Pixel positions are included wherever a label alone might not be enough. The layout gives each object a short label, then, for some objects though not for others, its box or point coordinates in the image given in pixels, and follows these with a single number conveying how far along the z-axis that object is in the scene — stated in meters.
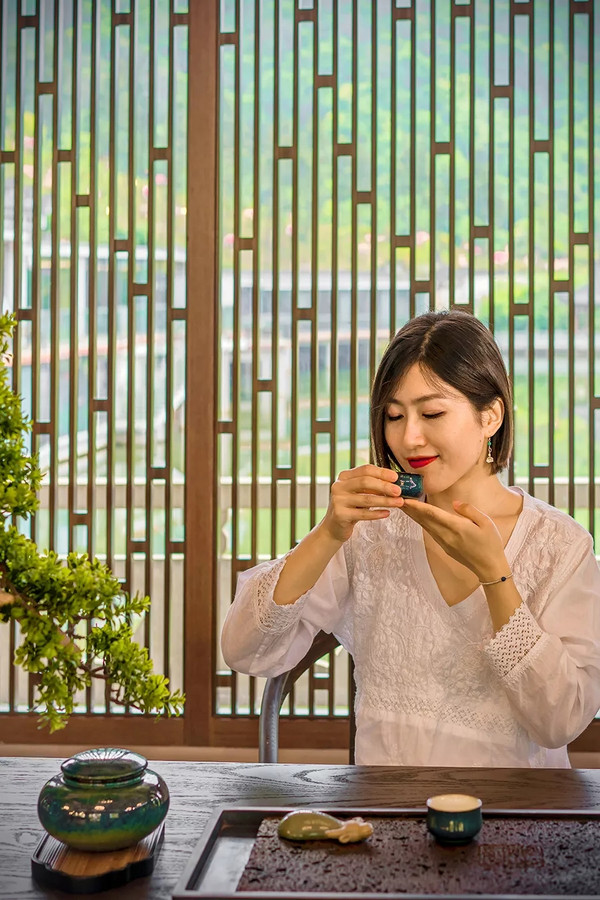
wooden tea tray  1.89
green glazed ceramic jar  1.97
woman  2.36
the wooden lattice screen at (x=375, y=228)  4.29
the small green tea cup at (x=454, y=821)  1.98
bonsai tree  1.95
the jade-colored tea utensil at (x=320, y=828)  1.99
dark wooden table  2.07
